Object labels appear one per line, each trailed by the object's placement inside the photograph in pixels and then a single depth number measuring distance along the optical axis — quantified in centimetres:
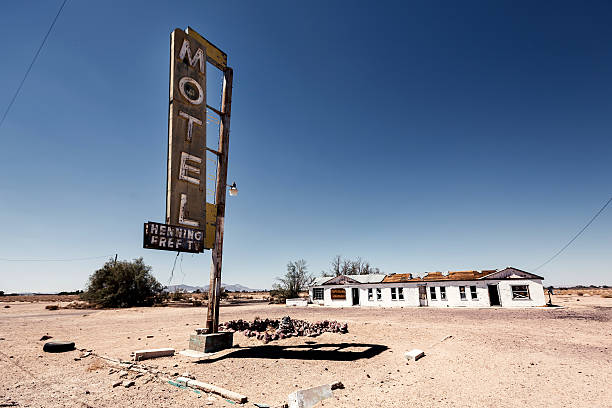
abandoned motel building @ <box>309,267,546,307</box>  3078
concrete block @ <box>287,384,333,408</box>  548
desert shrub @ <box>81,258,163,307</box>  4178
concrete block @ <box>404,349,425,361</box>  922
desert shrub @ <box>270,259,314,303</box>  5566
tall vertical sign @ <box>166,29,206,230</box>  991
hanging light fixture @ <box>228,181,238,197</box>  1202
